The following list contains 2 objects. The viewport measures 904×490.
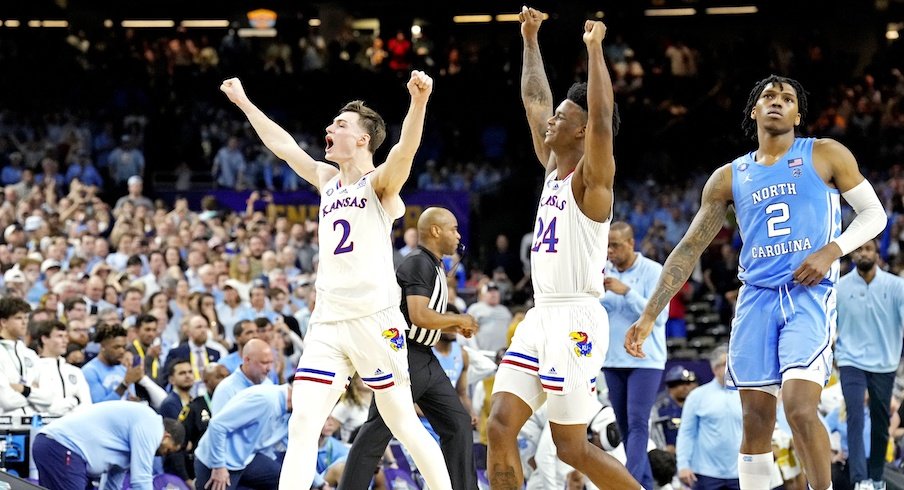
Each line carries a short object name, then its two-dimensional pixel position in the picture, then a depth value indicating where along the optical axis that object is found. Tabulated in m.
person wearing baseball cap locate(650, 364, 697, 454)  12.89
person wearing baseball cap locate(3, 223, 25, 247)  16.45
